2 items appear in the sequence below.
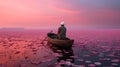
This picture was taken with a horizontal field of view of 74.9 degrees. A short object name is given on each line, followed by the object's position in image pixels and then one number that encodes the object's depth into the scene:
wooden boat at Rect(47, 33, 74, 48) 9.23
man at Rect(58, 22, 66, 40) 9.60
